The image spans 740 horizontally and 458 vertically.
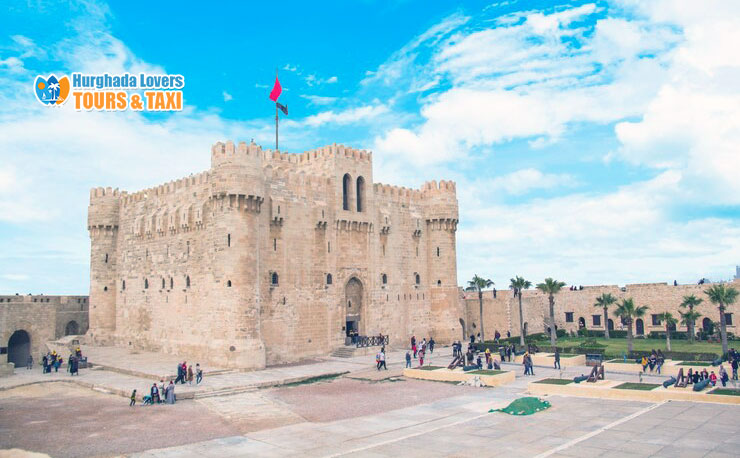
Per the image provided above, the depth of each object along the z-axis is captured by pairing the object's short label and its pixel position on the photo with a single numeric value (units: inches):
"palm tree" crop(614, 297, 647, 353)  1456.7
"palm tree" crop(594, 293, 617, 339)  2029.4
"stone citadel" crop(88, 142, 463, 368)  1332.4
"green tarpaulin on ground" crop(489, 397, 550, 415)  822.5
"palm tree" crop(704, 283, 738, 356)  1459.8
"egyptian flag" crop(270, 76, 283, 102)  1738.4
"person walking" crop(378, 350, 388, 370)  1290.6
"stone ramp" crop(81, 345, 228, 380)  1218.6
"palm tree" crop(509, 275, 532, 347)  1866.4
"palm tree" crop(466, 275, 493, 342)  2017.2
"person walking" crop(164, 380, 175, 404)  969.5
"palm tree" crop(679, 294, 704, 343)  1706.4
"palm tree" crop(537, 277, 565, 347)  1739.7
